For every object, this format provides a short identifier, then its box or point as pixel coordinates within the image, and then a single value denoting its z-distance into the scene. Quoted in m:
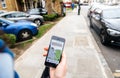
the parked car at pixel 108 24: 3.43
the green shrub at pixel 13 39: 3.52
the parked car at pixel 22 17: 6.37
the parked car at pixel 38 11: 8.42
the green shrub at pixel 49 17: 7.98
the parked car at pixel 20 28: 4.35
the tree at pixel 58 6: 10.07
